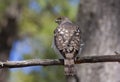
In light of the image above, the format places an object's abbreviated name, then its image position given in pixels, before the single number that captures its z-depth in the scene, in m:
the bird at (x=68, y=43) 11.51
